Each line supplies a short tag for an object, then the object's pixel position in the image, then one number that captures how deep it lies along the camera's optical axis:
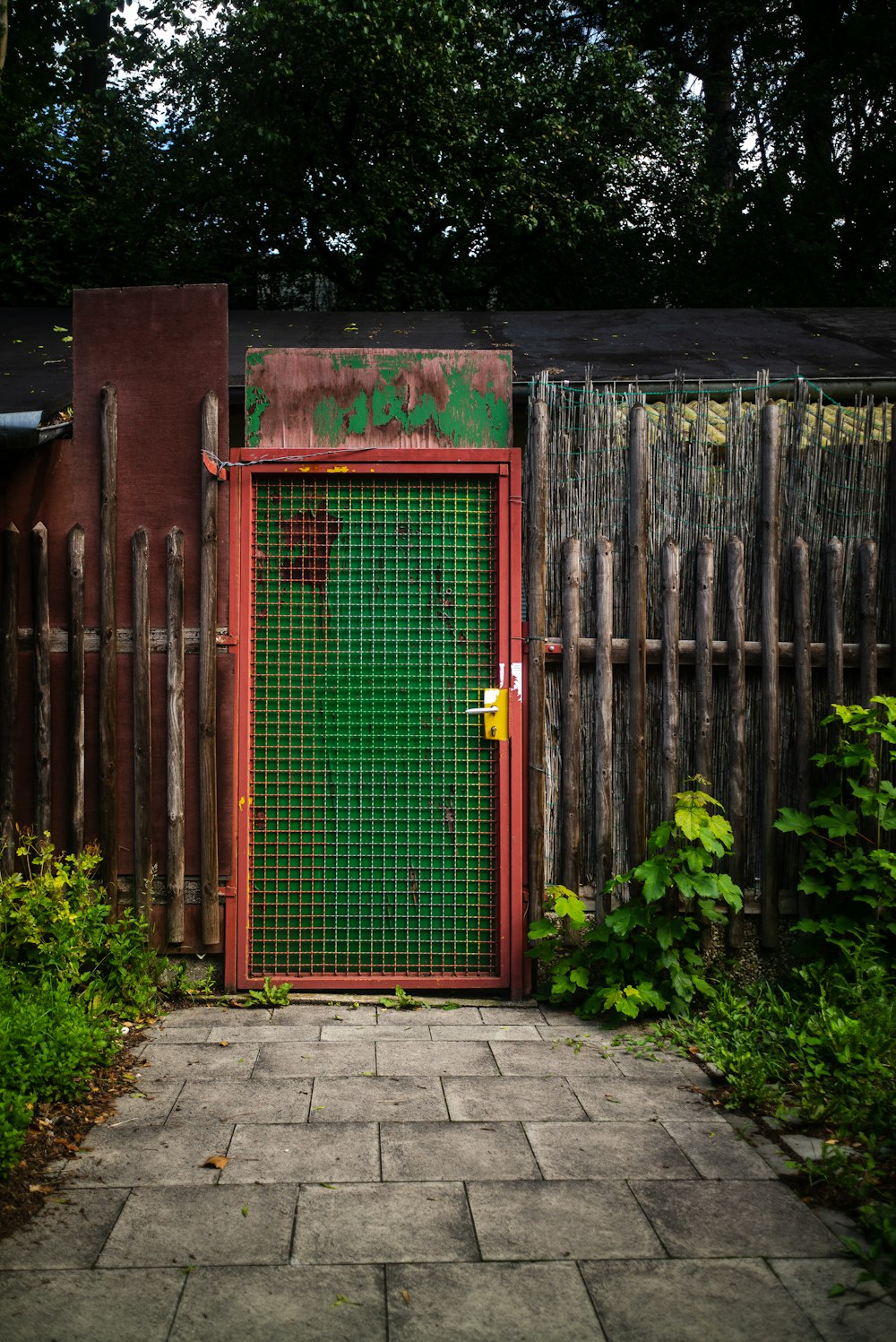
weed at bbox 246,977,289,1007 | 5.11
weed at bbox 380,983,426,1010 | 5.14
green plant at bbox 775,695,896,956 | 5.00
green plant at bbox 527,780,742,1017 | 4.87
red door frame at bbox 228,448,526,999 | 5.24
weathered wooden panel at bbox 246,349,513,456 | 5.35
